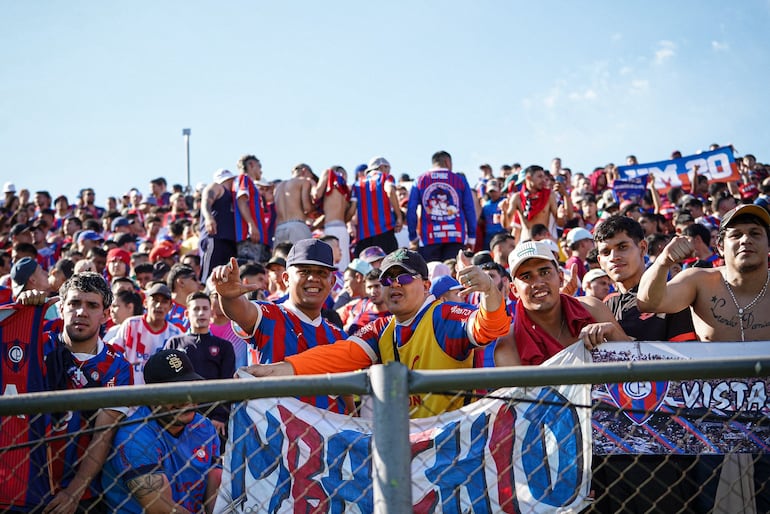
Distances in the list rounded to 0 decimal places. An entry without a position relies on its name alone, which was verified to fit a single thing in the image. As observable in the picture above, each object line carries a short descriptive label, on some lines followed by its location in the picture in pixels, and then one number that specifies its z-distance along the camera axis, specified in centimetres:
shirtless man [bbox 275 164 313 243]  1049
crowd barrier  303
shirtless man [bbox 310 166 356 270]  1052
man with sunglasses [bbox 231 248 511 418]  362
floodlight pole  2662
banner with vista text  324
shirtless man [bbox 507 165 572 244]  1050
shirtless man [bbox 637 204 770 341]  380
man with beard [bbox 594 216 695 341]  430
